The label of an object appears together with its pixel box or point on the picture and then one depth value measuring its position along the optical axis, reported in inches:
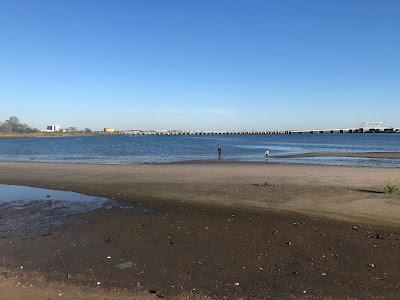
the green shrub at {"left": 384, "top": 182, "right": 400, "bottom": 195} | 684.0
